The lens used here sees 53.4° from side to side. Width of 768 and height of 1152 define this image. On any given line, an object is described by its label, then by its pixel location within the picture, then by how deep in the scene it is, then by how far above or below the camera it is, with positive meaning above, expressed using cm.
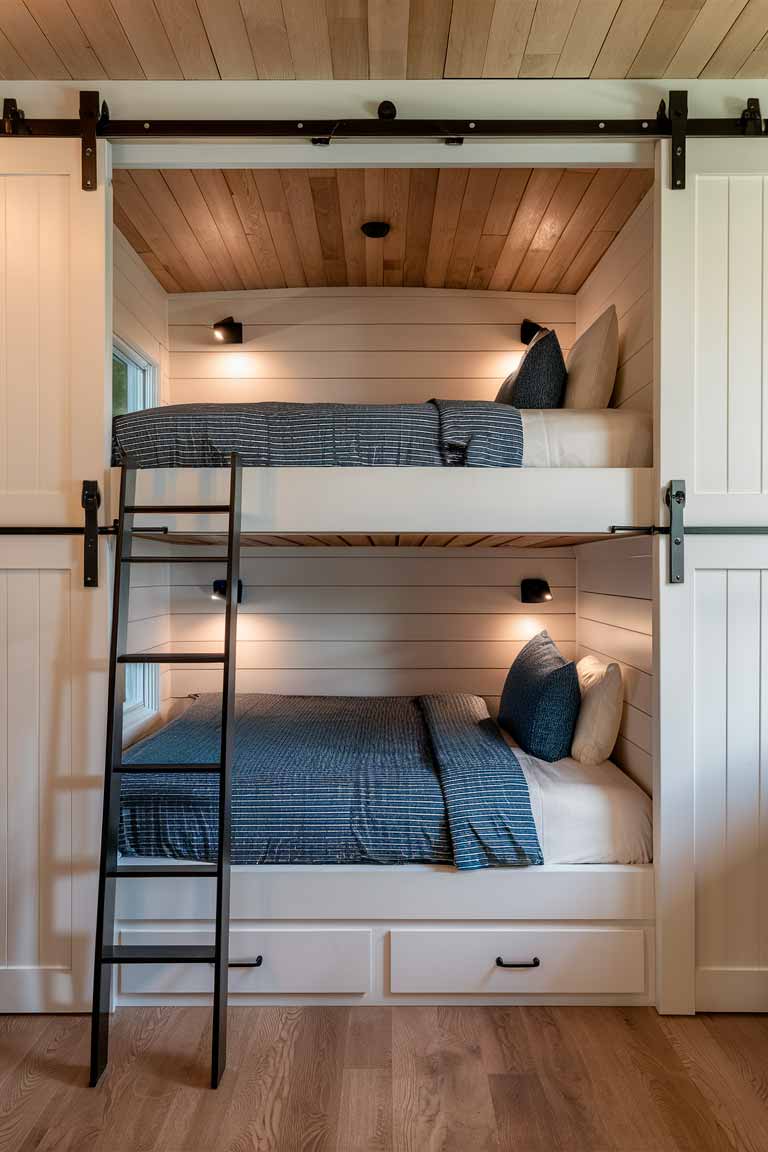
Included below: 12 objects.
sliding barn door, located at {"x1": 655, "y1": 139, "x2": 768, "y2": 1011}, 241 +11
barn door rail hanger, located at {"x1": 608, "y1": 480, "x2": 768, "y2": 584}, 240 +21
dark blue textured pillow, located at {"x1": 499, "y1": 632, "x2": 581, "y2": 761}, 276 -43
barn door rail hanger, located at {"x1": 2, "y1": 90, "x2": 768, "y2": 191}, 239 +146
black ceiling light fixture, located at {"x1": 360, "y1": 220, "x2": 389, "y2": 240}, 319 +153
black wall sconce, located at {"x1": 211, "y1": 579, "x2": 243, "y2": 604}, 381 +0
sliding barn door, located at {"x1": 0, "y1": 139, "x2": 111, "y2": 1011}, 241 +2
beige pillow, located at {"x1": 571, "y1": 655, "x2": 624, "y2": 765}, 273 -46
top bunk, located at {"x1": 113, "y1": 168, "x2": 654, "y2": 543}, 247 +119
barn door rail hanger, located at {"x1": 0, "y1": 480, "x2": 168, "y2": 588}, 241 +18
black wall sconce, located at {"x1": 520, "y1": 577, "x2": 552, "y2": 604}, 374 +2
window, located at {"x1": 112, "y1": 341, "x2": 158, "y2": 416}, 337 +97
